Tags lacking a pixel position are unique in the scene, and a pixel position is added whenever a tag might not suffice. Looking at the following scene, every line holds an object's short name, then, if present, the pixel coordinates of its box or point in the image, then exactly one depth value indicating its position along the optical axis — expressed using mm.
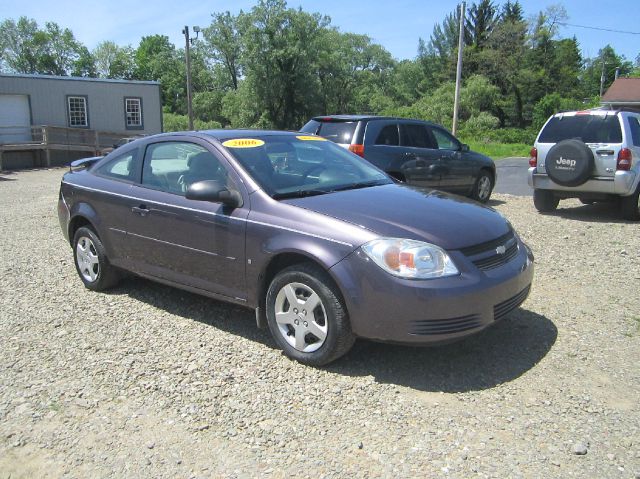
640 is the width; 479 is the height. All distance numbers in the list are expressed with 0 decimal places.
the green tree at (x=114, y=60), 92250
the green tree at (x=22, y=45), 87000
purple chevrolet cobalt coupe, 3605
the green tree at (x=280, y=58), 51469
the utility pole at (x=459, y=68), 25600
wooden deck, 25688
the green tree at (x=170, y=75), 75000
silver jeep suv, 8938
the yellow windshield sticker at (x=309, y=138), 5203
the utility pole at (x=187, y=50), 32594
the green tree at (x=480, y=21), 66750
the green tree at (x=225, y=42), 67812
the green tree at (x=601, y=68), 84444
